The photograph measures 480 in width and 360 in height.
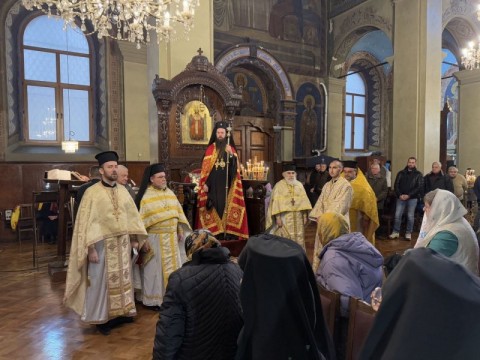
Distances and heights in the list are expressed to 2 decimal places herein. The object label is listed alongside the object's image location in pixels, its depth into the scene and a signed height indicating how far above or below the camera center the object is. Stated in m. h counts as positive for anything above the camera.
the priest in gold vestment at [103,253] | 3.43 -0.84
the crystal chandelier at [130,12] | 5.22 +2.22
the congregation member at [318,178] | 8.66 -0.34
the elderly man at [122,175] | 4.53 -0.12
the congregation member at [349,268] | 2.31 -0.68
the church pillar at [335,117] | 13.08 +1.68
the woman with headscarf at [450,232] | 2.54 -0.48
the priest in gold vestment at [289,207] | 5.61 -0.65
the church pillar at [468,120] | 12.11 +1.44
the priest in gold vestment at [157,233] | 4.05 -0.77
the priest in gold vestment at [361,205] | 5.71 -0.64
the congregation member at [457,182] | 8.41 -0.42
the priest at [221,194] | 5.90 -0.47
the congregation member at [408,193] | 7.82 -0.61
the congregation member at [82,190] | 3.91 -0.26
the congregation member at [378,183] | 7.95 -0.41
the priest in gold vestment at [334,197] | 4.71 -0.43
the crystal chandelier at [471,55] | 9.65 +2.86
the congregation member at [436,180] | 7.85 -0.35
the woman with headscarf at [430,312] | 0.88 -0.36
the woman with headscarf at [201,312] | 1.84 -0.74
